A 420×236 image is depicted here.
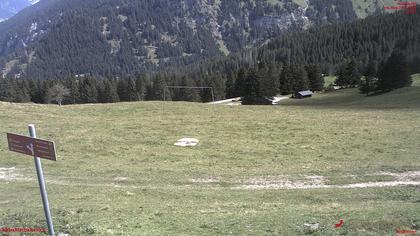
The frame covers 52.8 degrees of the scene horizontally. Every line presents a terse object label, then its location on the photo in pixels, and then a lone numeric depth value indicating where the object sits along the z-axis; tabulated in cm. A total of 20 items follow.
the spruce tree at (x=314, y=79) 17200
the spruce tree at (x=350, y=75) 17050
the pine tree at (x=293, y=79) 16338
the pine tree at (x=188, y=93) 16100
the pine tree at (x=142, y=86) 17274
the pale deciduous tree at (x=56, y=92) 15388
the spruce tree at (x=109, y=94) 16162
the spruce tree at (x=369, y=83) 13562
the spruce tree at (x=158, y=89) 16312
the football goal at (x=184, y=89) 16075
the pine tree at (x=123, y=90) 17300
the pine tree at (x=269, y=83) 13775
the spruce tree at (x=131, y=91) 17038
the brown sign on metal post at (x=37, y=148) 1095
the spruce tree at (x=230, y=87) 17488
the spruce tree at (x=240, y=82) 15662
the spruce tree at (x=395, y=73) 12688
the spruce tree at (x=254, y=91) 13612
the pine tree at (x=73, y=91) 16925
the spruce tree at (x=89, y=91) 16500
